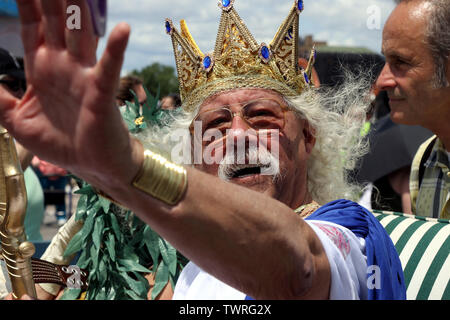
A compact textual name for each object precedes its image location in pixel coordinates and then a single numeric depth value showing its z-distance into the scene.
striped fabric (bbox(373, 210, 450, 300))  1.78
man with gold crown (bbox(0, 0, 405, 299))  0.85
